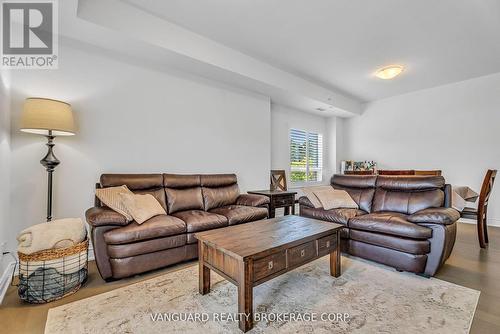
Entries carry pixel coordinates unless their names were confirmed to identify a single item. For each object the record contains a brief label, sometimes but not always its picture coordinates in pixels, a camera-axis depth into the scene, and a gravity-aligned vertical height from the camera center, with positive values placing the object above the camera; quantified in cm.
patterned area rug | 157 -107
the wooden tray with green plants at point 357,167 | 538 +3
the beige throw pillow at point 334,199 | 324 -44
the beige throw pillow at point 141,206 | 242 -43
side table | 390 -54
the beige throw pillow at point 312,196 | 328 -40
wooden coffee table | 156 -65
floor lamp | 224 +45
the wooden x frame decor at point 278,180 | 493 -26
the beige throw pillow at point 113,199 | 241 -33
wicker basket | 184 -88
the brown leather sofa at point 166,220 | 218 -59
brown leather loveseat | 228 -58
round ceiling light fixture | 367 +155
